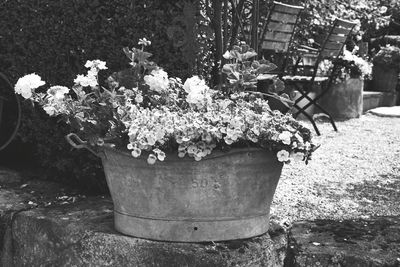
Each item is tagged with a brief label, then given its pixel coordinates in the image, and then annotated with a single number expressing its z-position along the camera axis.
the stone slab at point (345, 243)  2.19
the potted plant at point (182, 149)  2.12
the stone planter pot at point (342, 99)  7.27
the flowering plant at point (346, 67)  6.56
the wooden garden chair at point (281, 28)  4.99
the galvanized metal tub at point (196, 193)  2.15
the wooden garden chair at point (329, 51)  5.76
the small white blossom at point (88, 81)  2.31
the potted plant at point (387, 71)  8.84
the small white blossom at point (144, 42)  2.35
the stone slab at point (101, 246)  2.20
